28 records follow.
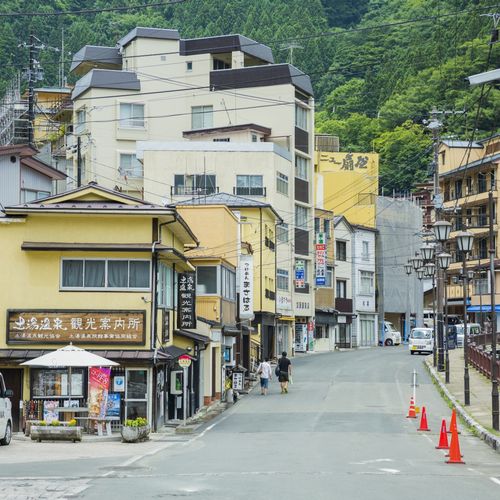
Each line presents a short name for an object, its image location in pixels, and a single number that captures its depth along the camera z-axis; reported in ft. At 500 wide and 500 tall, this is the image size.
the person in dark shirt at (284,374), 138.92
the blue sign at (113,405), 96.22
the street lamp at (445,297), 130.93
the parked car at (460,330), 230.73
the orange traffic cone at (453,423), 69.85
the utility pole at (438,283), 162.30
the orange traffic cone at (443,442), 76.60
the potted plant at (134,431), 86.48
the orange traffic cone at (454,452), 66.47
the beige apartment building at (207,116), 236.84
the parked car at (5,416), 80.53
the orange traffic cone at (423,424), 94.12
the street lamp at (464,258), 94.02
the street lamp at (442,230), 99.25
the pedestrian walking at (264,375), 139.85
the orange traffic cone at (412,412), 106.32
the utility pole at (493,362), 85.76
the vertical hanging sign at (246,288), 163.02
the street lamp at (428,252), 148.97
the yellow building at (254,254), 148.25
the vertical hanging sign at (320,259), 247.09
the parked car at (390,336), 300.61
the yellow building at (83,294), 97.19
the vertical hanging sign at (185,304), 114.73
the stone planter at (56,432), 87.45
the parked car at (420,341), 222.05
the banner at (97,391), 94.38
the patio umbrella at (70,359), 88.58
